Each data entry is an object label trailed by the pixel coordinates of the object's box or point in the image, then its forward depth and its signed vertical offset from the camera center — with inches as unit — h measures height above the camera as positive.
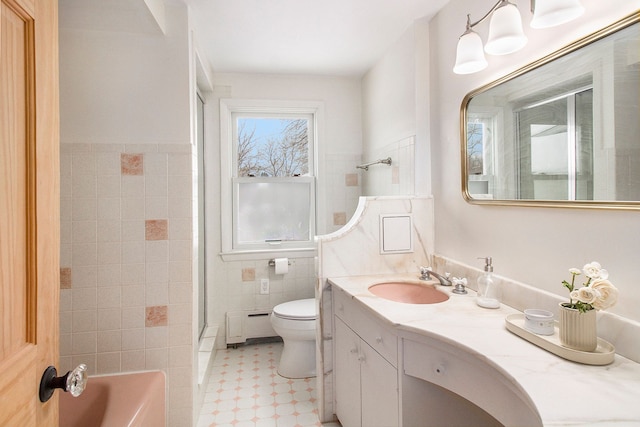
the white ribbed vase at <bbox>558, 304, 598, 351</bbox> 34.7 -12.5
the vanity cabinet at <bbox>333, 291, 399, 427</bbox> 49.7 -26.5
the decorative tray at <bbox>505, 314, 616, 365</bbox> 33.8 -14.5
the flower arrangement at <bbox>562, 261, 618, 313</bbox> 33.8 -8.3
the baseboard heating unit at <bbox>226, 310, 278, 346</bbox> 109.9 -36.9
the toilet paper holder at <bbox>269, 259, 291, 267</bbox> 110.8 -16.4
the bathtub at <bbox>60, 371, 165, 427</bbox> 55.3 -32.4
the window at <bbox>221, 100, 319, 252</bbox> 114.2 +12.6
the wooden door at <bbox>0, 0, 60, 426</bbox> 23.4 +0.6
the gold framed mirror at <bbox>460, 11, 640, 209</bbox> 36.0 +10.7
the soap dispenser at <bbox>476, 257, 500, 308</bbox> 53.6 -12.1
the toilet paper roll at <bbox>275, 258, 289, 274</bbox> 108.7 -17.0
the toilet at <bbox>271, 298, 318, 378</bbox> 89.4 -34.0
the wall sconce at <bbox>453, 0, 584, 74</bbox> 37.9 +23.6
